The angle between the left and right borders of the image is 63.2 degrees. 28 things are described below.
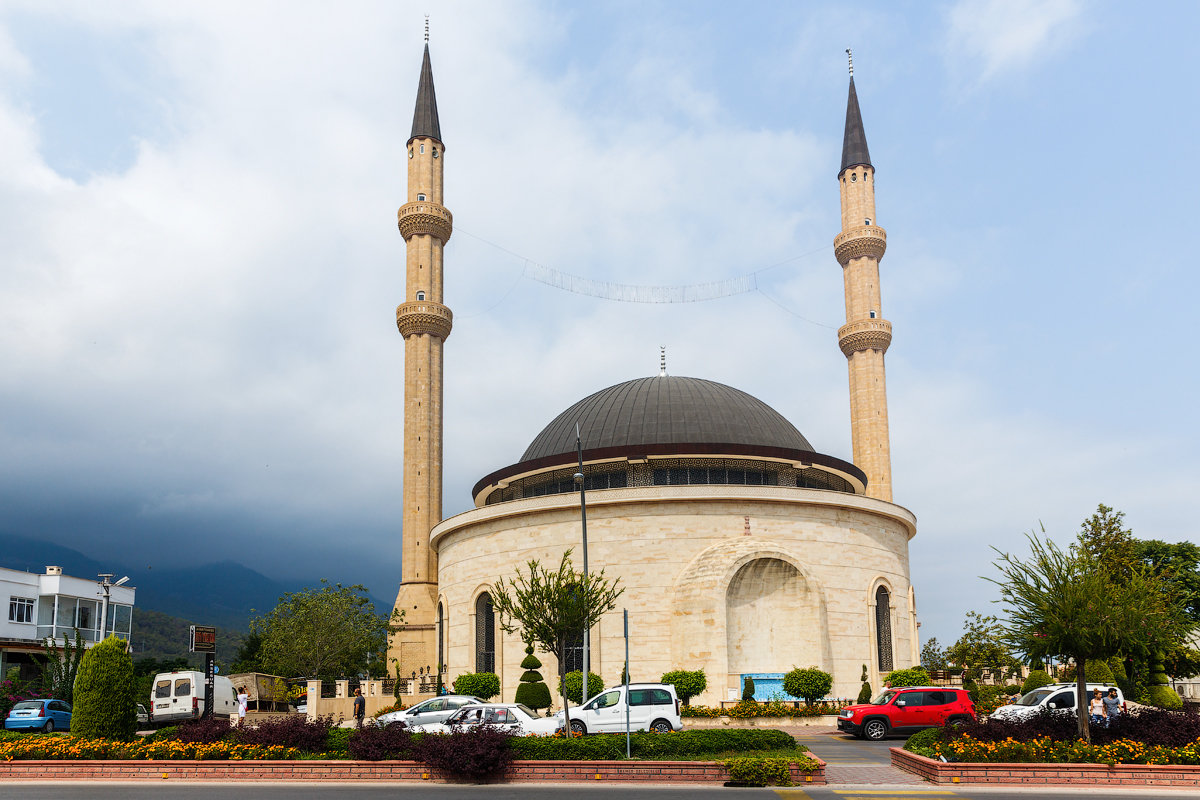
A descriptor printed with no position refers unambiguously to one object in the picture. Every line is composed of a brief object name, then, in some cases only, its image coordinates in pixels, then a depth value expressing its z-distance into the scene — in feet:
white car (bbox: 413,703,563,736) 71.87
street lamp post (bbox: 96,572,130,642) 150.89
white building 173.27
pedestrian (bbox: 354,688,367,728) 115.55
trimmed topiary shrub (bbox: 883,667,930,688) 114.32
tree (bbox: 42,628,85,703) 119.24
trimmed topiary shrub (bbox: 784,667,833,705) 109.50
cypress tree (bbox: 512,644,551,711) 111.34
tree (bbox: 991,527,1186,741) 63.31
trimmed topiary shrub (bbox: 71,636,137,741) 70.54
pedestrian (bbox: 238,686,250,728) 100.94
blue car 107.45
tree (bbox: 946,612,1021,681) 154.40
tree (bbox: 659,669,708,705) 109.29
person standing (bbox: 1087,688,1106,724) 65.31
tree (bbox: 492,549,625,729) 73.82
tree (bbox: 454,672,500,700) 120.78
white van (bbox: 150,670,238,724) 114.93
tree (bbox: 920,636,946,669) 172.55
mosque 117.50
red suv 89.86
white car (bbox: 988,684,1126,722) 83.76
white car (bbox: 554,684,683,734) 79.51
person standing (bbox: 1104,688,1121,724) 65.72
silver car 82.53
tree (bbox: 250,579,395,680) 161.89
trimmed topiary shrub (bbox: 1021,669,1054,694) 131.23
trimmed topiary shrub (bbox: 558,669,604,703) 112.47
